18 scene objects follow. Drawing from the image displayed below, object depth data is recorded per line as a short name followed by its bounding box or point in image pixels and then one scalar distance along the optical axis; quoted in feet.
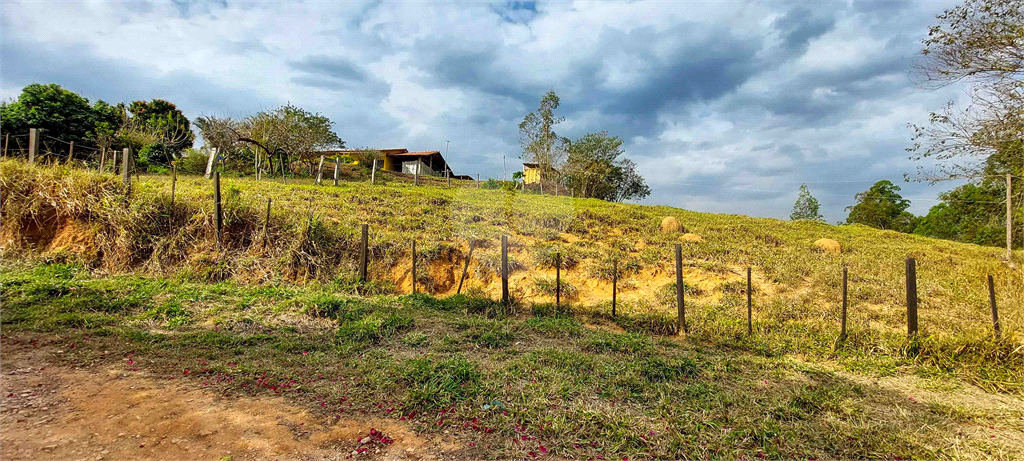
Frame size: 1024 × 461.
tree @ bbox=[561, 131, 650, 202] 96.78
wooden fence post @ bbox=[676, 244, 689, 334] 18.48
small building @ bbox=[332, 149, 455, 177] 101.71
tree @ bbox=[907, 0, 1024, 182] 21.53
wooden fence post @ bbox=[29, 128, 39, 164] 24.77
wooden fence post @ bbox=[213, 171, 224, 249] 23.22
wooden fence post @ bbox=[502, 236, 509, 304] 21.27
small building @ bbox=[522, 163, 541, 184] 92.07
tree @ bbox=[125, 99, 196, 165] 65.10
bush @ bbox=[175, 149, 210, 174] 62.69
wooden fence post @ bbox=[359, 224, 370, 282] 23.30
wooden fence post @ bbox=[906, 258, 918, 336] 15.43
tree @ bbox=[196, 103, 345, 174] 65.77
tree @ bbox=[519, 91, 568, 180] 79.77
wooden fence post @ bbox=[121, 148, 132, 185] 23.98
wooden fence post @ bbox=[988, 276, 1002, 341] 14.42
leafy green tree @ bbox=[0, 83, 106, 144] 57.72
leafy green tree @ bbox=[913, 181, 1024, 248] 31.48
